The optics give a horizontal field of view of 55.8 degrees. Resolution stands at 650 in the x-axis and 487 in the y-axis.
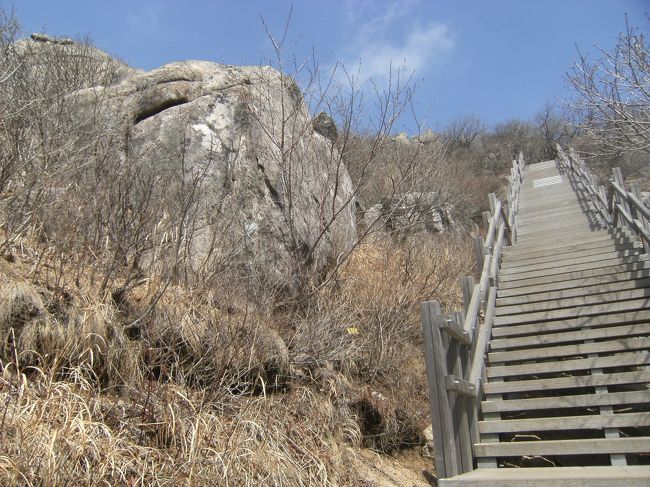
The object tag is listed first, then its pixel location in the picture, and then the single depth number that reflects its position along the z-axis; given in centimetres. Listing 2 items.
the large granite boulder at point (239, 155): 822
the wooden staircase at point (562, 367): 516
